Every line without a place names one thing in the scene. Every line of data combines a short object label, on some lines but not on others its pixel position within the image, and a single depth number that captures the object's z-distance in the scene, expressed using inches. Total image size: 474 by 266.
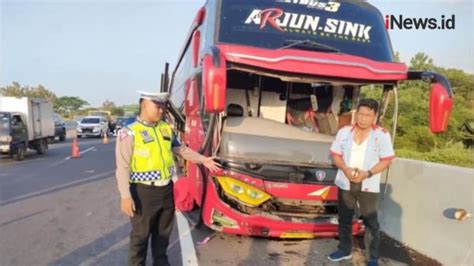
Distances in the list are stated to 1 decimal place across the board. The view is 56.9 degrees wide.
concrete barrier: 174.7
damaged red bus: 187.6
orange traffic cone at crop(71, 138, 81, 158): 647.3
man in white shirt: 176.6
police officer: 147.8
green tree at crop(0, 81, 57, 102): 2341.8
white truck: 613.9
